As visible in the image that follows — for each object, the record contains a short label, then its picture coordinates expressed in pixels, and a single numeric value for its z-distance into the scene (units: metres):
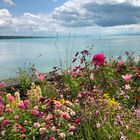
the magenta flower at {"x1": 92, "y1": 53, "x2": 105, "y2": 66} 2.42
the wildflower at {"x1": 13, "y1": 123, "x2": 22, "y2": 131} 1.89
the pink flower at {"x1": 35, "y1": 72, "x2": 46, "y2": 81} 3.06
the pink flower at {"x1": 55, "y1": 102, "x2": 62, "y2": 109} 2.07
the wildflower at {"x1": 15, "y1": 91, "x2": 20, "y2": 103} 2.32
